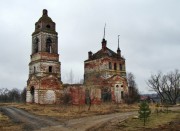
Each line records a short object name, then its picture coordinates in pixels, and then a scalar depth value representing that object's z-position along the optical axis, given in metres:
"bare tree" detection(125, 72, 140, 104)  28.44
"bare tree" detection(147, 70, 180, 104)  35.42
